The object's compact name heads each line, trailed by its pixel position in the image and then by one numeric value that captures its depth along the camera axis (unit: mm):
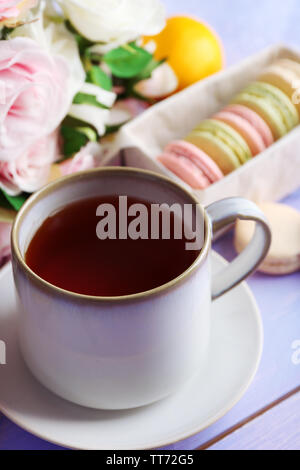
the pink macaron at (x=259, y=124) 832
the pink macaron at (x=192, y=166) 777
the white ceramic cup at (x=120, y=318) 520
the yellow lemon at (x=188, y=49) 927
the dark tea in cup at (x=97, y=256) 583
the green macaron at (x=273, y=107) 837
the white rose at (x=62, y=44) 705
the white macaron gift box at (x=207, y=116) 785
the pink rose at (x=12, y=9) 623
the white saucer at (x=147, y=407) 567
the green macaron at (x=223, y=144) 800
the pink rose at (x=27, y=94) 654
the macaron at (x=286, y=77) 858
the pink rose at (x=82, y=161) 785
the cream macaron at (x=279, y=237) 762
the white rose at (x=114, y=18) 721
